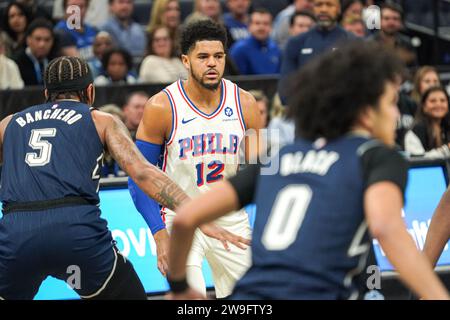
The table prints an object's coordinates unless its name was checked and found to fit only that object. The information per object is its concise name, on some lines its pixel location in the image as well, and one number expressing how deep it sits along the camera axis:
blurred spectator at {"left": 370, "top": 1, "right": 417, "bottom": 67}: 13.09
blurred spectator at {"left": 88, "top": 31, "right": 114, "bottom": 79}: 12.49
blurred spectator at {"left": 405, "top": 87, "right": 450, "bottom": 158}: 10.85
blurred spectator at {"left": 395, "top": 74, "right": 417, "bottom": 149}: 11.59
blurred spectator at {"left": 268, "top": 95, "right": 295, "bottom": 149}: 10.67
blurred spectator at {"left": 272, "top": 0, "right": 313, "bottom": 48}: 14.49
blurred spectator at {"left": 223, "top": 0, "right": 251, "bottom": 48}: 14.15
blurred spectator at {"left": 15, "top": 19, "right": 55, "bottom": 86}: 12.14
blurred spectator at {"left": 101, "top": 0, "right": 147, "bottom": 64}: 13.63
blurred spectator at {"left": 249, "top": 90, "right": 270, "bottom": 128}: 11.02
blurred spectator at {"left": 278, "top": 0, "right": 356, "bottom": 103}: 9.91
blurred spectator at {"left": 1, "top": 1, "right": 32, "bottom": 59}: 12.75
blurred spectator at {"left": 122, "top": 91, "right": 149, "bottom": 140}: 11.11
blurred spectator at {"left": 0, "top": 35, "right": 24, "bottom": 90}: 11.96
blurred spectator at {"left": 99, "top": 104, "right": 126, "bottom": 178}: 9.82
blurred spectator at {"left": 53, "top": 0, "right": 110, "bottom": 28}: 13.98
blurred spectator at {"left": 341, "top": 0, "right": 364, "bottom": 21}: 13.24
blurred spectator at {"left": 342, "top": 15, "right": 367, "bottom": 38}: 12.95
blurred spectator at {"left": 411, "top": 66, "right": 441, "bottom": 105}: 11.81
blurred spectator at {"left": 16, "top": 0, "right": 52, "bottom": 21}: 13.38
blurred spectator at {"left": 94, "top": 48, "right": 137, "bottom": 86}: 12.18
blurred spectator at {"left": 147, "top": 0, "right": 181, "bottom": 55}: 13.08
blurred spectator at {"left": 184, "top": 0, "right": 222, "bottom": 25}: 13.29
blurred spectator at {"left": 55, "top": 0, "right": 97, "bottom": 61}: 12.59
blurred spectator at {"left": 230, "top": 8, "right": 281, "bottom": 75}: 13.13
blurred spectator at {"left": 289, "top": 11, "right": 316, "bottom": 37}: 12.64
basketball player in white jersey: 6.86
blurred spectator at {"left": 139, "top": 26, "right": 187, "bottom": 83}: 12.55
